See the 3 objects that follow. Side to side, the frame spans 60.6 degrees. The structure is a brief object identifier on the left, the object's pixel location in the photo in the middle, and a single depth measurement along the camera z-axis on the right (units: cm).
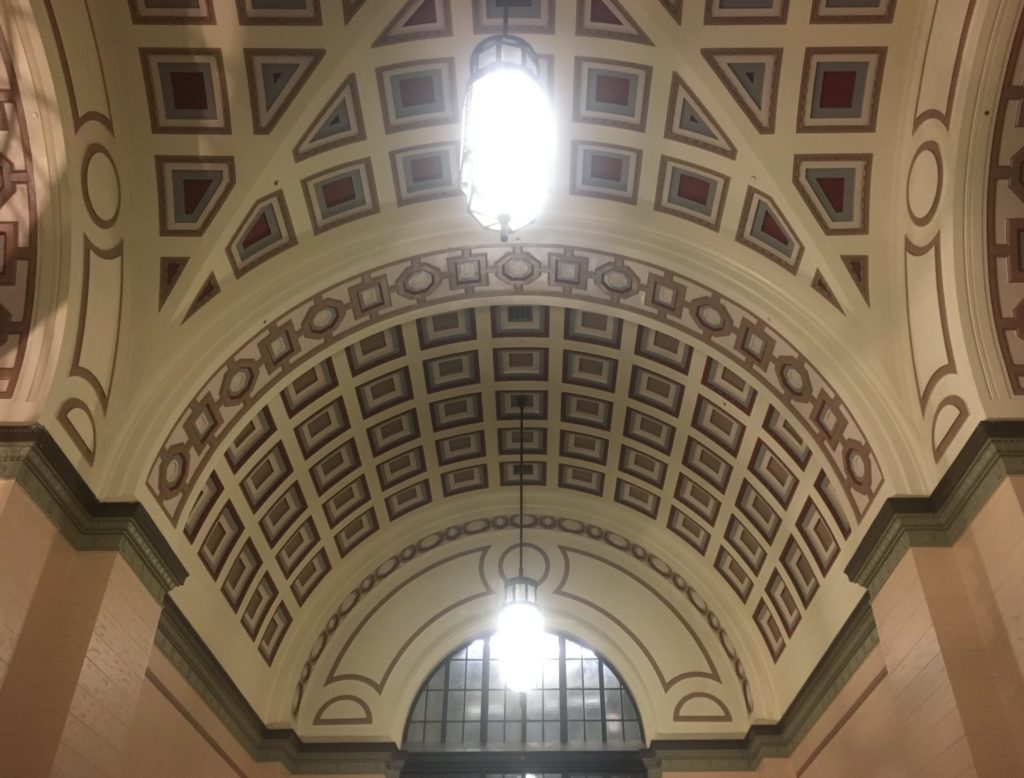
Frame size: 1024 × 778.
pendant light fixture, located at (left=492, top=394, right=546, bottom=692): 914
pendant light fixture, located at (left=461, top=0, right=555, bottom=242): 475
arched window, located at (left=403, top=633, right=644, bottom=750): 1202
